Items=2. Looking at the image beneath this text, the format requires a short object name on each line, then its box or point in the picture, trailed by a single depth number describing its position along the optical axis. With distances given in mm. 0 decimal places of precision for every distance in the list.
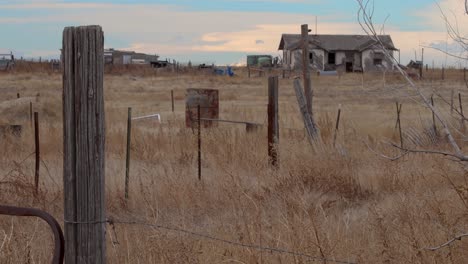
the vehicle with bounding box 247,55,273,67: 79188
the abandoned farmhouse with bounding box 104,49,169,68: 82712
